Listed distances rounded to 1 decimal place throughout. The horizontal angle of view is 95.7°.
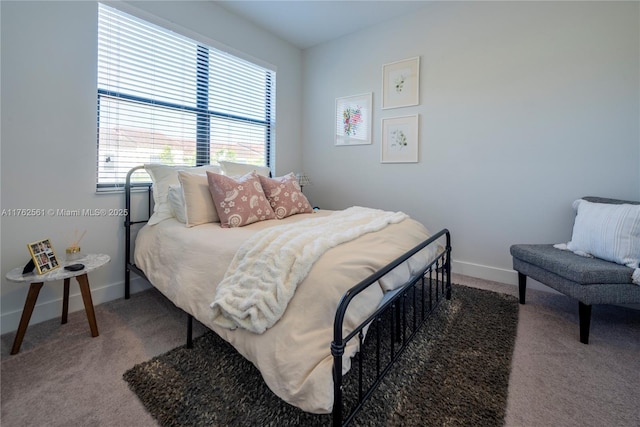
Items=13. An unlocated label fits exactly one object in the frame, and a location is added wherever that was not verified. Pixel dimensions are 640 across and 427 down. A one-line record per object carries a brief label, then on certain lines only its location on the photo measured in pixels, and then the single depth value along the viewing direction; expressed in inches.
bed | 39.6
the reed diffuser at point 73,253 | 74.2
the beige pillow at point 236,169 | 106.0
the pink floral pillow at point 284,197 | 95.5
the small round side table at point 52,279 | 63.2
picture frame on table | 65.2
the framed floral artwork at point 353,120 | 131.0
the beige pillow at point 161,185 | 88.6
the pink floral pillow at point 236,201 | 79.9
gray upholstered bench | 66.2
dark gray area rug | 46.6
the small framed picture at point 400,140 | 119.2
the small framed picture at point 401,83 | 117.0
